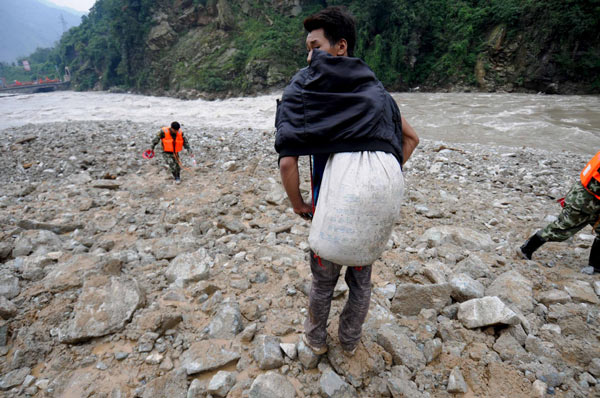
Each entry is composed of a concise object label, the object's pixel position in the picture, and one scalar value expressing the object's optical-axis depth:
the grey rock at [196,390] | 1.55
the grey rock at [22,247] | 2.80
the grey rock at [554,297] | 2.14
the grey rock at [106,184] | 4.86
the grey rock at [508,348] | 1.75
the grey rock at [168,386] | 1.56
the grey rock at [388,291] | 2.33
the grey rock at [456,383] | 1.58
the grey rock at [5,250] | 2.74
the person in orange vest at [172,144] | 5.35
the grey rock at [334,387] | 1.56
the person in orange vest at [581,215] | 2.36
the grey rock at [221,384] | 1.55
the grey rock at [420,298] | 2.16
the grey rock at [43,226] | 3.40
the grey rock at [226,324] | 1.94
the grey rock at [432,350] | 1.76
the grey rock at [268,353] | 1.70
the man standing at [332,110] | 1.23
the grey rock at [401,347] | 1.74
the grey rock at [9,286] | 2.21
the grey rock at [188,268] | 2.52
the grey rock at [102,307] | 1.89
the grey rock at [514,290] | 2.14
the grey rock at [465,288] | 2.20
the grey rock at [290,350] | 1.77
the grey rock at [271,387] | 1.54
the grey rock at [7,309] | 1.97
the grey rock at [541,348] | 1.74
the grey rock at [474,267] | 2.52
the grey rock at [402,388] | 1.56
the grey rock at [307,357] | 1.72
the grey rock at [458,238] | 3.03
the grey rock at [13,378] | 1.61
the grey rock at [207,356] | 1.68
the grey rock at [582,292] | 2.13
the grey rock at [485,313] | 1.88
